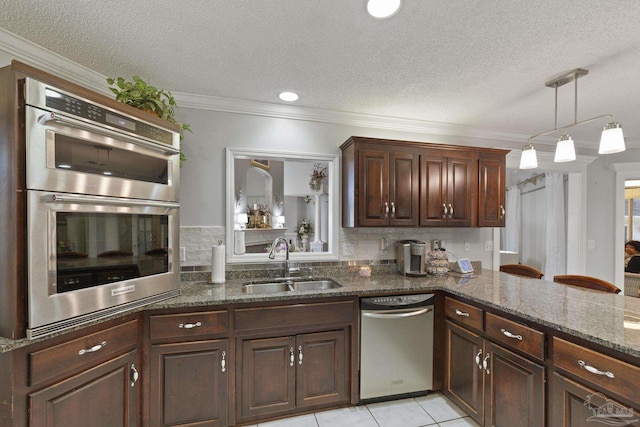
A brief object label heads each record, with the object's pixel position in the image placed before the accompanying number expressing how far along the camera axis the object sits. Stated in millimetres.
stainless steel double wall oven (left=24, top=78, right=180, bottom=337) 1351
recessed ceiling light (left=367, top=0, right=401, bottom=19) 1438
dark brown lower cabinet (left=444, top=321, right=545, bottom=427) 1631
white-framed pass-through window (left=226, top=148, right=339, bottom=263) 2748
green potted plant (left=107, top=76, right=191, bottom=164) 1914
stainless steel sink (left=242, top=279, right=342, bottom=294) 2486
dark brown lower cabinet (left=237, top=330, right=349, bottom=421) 2043
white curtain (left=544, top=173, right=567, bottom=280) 4449
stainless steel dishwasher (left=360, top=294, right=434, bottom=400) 2260
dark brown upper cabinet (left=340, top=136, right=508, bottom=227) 2705
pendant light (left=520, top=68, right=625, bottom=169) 1809
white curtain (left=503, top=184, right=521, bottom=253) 5871
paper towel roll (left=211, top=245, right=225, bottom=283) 2445
